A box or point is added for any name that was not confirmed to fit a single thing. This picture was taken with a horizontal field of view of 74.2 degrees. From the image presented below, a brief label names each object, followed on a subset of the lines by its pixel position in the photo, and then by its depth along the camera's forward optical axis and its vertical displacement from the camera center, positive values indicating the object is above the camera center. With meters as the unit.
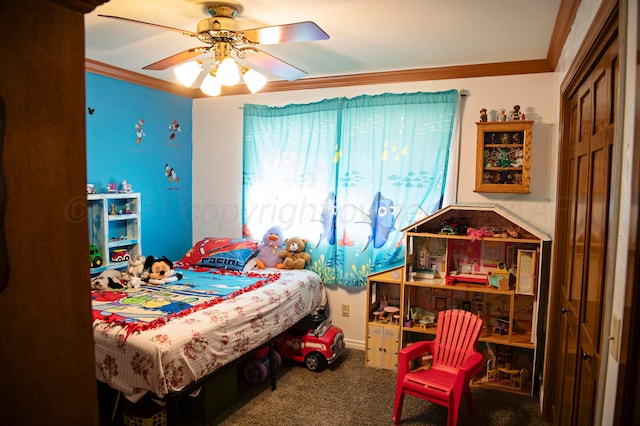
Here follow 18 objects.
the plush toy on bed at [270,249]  3.94 -0.56
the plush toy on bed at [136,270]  3.21 -0.66
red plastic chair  2.46 -1.09
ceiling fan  2.12 +0.81
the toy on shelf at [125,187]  3.71 +0.00
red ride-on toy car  3.34 -1.23
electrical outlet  3.91 -1.10
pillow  3.80 -0.60
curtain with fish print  3.51 +0.16
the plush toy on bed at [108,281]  3.05 -0.69
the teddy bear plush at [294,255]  3.82 -0.60
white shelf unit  3.42 -0.34
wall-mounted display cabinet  3.07 +0.28
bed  2.19 -0.81
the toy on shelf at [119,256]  3.60 -0.59
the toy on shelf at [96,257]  3.33 -0.56
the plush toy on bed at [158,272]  3.27 -0.67
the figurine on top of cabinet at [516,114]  3.16 +0.60
